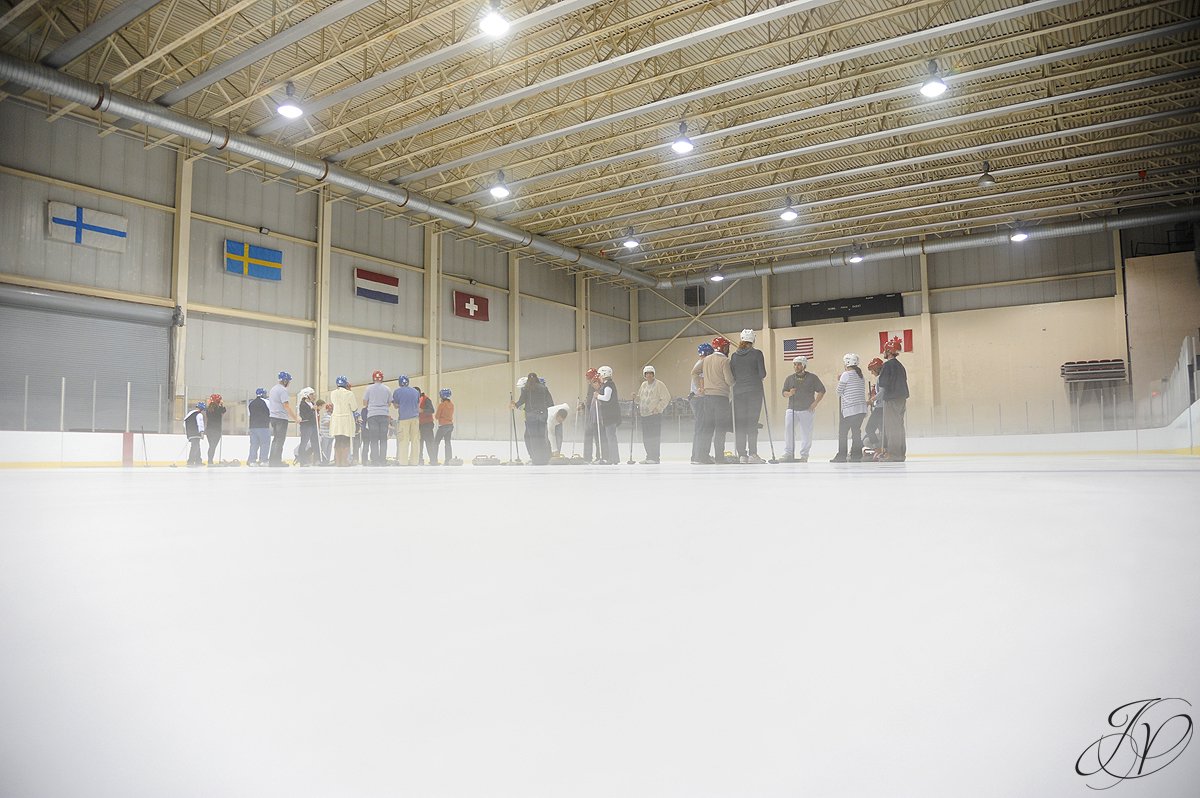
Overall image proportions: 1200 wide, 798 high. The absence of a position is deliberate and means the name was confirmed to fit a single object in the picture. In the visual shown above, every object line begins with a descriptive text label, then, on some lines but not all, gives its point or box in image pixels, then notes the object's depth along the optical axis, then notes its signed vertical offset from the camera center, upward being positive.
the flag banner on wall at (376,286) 19.70 +4.24
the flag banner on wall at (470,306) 22.31 +4.15
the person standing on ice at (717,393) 8.96 +0.58
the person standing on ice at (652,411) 10.40 +0.44
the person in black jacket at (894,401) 8.29 +0.42
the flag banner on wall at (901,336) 24.83 +3.36
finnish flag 14.32 +4.37
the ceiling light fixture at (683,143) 15.46 +6.06
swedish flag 17.08 +4.32
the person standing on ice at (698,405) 9.29 +0.46
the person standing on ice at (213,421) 12.77 +0.51
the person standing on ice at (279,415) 12.23 +0.57
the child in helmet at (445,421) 13.50 +0.46
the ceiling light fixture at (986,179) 18.08 +6.13
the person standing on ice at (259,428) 12.59 +0.37
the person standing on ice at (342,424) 12.38 +0.41
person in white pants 10.67 +0.55
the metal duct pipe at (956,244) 20.73 +5.87
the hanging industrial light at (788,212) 20.11 +6.08
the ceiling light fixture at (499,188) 17.95 +6.09
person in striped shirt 9.12 +0.48
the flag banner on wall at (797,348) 26.34 +3.22
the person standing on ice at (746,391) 8.77 +0.58
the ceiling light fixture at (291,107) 13.84 +6.20
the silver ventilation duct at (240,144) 12.26 +6.05
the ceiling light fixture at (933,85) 13.29 +6.16
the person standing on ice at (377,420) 12.53 +0.47
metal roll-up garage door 11.84 +1.75
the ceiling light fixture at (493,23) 11.07 +6.20
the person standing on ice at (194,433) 12.97 +0.32
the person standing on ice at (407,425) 12.90 +0.40
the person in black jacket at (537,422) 11.06 +0.35
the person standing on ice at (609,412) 10.66 +0.45
